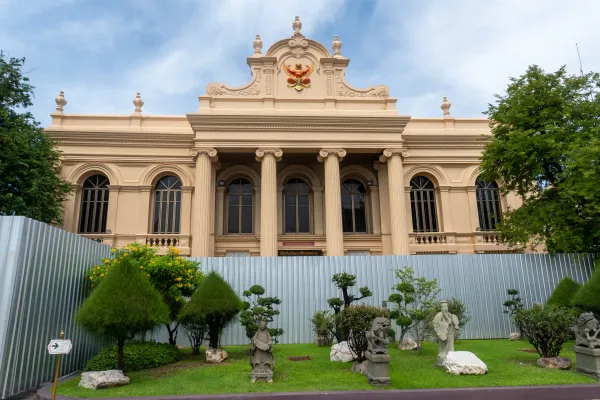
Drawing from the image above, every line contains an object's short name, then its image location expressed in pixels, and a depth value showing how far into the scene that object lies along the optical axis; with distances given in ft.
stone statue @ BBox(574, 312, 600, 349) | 29.43
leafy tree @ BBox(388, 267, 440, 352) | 34.83
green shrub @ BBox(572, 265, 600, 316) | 35.83
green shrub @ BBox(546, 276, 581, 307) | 40.52
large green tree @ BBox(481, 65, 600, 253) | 46.39
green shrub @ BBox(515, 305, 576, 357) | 31.65
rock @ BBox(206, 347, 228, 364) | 34.68
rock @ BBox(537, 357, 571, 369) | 31.17
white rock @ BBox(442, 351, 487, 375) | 29.07
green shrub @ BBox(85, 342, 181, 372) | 29.27
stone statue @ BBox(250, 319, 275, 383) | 27.78
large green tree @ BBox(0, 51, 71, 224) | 53.31
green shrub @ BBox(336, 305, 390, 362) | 30.66
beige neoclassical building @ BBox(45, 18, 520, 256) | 67.62
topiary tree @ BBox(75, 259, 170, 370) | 27.20
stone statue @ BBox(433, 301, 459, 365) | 31.63
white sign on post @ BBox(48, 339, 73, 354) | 22.20
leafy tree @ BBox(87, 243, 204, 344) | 36.65
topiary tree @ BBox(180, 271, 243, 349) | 35.04
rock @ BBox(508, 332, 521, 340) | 44.75
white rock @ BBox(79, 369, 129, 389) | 27.01
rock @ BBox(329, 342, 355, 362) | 33.71
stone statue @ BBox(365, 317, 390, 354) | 27.66
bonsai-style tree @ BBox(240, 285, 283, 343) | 34.78
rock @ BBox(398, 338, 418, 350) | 39.32
